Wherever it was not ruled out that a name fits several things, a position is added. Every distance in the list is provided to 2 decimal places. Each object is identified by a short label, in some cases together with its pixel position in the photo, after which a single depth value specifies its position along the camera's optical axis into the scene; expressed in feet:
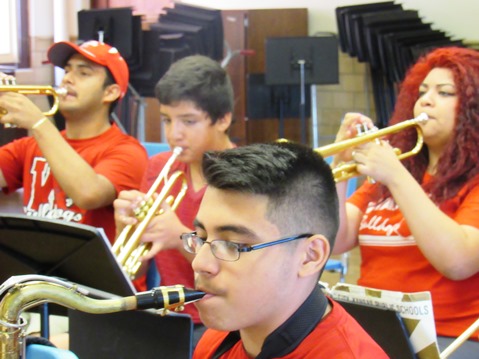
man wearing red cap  10.32
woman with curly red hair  9.08
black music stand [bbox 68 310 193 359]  8.02
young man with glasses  6.84
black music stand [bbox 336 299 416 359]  7.90
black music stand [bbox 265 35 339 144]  21.61
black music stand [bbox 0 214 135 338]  8.31
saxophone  6.49
